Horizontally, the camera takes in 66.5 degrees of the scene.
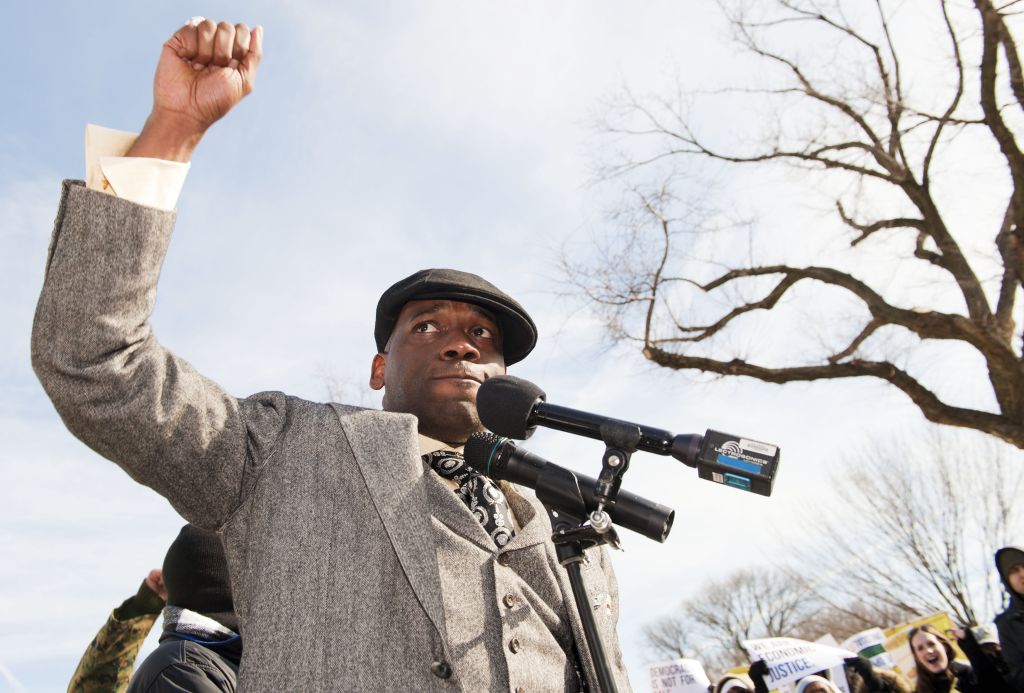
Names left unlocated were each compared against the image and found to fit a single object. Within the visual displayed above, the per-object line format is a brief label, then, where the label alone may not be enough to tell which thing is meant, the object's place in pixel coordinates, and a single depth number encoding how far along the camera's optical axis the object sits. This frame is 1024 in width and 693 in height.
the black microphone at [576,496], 1.75
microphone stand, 1.67
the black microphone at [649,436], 1.65
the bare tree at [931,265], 8.72
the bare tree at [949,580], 20.72
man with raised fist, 1.58
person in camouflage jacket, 3.53
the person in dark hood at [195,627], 2.71
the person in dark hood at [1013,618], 6.13
